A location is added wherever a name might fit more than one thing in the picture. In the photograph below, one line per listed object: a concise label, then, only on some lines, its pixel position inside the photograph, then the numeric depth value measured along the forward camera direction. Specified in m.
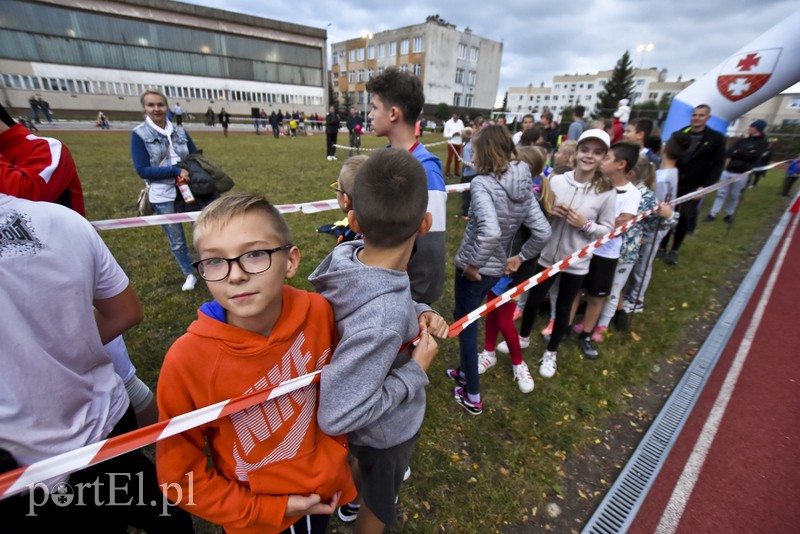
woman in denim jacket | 3.84
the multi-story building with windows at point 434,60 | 56.44
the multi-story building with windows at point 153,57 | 39.94
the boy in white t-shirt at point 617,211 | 3.41
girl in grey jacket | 2.58
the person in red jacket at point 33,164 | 1.39
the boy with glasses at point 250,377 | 1.14
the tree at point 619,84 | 46.81
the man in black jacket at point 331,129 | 16.23
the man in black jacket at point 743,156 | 7.97
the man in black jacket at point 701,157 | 5.50
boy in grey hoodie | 1.23
